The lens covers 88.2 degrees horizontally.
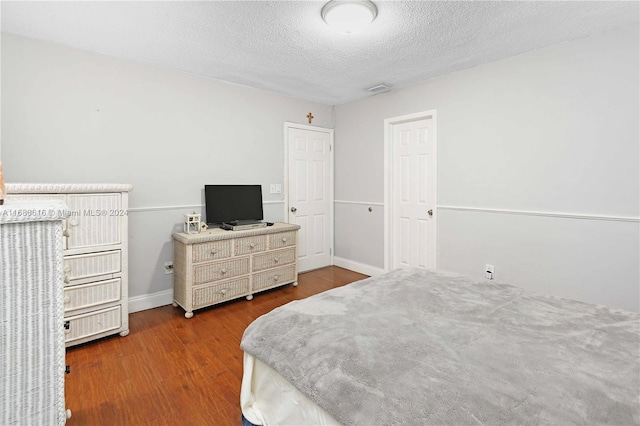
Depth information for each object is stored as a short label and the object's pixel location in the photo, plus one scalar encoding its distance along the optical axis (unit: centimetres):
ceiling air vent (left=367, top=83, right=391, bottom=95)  380
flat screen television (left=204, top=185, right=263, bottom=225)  355
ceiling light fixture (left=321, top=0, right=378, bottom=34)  209
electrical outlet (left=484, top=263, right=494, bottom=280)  324
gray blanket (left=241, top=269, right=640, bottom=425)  95
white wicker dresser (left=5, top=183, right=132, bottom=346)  239
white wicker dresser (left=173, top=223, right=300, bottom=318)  309
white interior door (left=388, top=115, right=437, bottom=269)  378
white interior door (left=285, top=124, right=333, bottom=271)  442
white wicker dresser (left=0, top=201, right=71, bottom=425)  79
